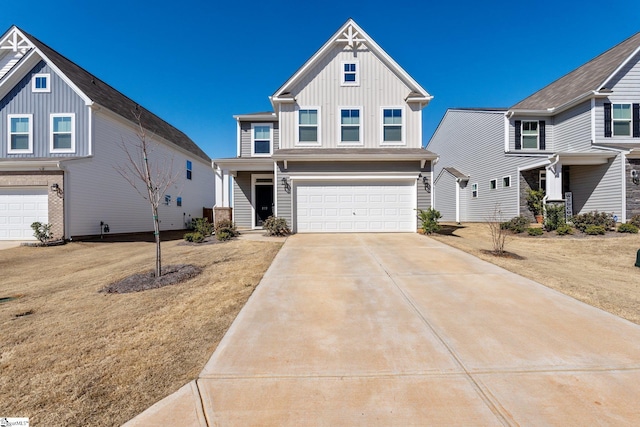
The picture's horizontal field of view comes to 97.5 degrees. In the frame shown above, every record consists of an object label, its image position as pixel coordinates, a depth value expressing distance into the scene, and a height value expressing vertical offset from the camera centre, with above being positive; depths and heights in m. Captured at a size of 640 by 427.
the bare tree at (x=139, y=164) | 15.96 +3.13
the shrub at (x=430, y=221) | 10.95 -0.23
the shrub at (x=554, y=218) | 11.88 -0.13
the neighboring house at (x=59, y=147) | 12.20 +3.38
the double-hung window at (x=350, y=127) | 12.71 +4.00
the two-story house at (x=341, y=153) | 11.85 +2.70
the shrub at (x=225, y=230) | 10.57 -0.57
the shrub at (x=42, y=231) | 11.73 -0.65
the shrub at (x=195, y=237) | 10.75 -0.84
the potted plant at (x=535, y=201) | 14.35 +0.73
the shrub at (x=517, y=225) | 12.14 -0.44
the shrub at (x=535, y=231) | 11.31 -0.67
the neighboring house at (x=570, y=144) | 12.98 +3.89
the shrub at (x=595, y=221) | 11.65 -0.26
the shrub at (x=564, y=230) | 11.21 -0.61
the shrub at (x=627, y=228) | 10.97 -0.53
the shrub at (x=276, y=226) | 11.08 -0.42
